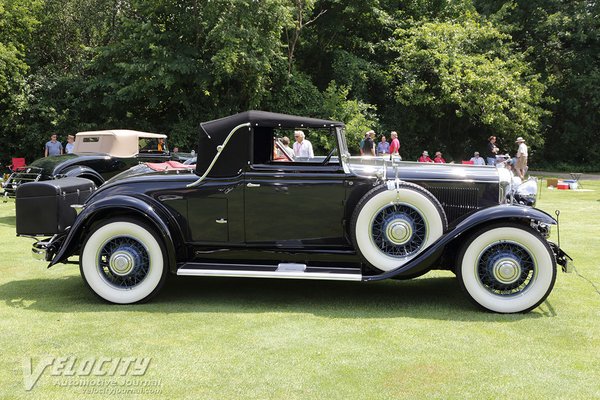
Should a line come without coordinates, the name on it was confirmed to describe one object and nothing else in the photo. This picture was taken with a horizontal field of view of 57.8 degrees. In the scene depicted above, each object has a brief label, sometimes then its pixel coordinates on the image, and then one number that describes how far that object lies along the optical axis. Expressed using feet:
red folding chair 59.74
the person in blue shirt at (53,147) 49.67
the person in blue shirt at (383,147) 54.70
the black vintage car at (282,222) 15.48
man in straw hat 52.44
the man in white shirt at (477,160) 58.16
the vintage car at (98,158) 33.94
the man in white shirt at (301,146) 21.91
